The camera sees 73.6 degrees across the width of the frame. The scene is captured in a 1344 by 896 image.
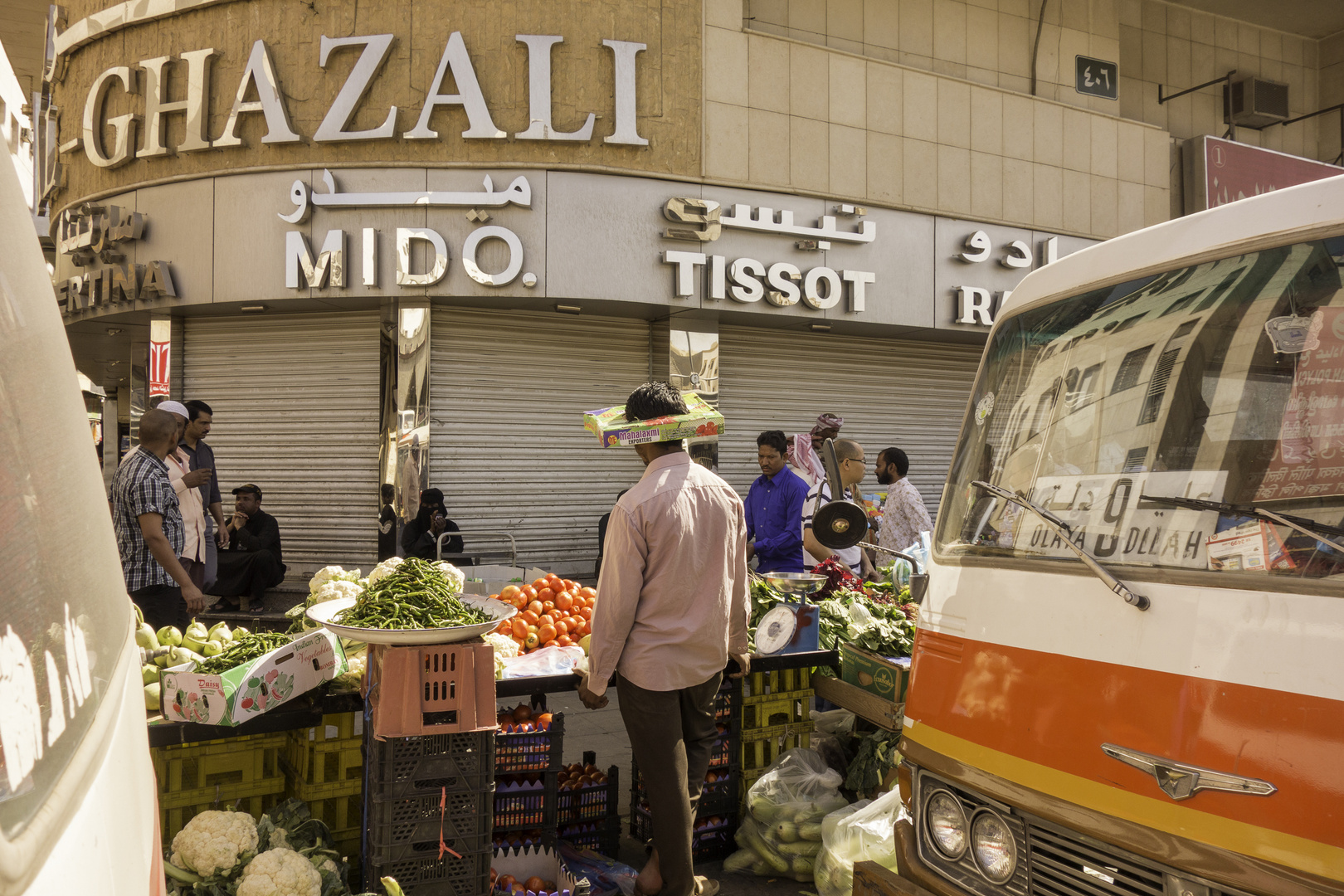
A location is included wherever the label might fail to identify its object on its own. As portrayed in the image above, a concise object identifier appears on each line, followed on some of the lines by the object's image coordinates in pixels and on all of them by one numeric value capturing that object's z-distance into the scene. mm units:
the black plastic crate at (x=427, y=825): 3393
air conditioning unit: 15227
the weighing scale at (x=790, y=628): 4539
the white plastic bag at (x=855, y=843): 3463
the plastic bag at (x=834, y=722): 5066
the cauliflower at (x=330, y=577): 4887
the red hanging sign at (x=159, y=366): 11148
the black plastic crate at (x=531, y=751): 3900
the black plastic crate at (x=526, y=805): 3906
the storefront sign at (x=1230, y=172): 14547
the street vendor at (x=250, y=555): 10031
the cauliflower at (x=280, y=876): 3109
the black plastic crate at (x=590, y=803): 4297
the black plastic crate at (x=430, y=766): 3404
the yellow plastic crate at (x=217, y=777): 3543
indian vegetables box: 3312
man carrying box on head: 3598
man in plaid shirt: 5113
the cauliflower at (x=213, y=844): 3182
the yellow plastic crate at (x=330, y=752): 3787
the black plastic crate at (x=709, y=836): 4398
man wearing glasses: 6625
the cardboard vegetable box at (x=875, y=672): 4172
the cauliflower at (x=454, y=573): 4766
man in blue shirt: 6758
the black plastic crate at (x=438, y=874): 3420
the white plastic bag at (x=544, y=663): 4117
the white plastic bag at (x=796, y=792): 4227
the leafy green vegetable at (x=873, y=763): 4492
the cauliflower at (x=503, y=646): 4246
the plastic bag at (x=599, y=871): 3958
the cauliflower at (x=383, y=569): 4436
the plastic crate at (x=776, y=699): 4582
